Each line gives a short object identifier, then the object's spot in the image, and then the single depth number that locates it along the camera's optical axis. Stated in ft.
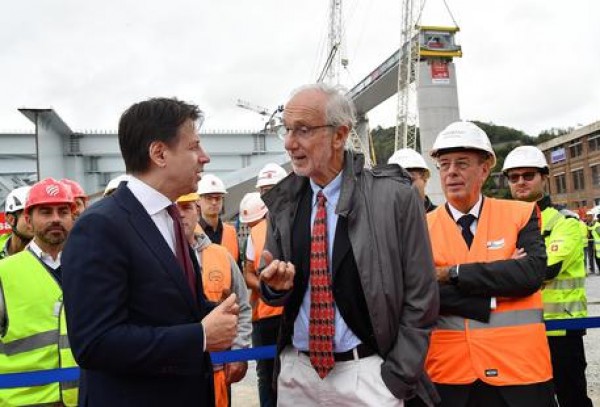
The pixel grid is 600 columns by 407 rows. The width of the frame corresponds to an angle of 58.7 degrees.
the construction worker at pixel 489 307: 8.22
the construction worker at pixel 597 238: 46.21
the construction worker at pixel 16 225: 15.01
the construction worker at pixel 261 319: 13.94
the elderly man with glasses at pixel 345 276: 7.03
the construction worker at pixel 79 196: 15.51
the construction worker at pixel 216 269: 11.76
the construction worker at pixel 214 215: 17.60
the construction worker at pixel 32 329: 9.23
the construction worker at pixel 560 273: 12.17
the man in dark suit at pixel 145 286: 5.54
